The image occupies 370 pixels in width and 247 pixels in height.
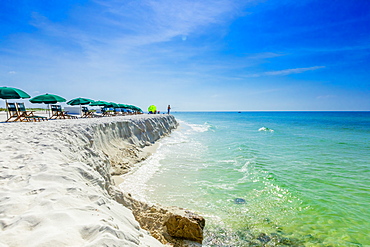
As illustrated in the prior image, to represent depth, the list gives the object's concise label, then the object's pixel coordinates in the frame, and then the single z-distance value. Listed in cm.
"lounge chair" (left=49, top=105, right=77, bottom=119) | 1877
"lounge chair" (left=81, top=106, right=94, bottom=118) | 2636
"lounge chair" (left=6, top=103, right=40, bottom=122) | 1459
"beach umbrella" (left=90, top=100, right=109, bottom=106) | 2927
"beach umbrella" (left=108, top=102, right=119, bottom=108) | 3310
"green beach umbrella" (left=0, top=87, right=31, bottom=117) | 1369
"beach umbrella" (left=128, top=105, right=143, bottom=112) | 4068
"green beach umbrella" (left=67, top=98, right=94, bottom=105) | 2489
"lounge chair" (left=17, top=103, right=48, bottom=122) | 1497
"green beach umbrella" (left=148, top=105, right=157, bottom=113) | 4181
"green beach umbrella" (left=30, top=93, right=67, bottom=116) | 1792
